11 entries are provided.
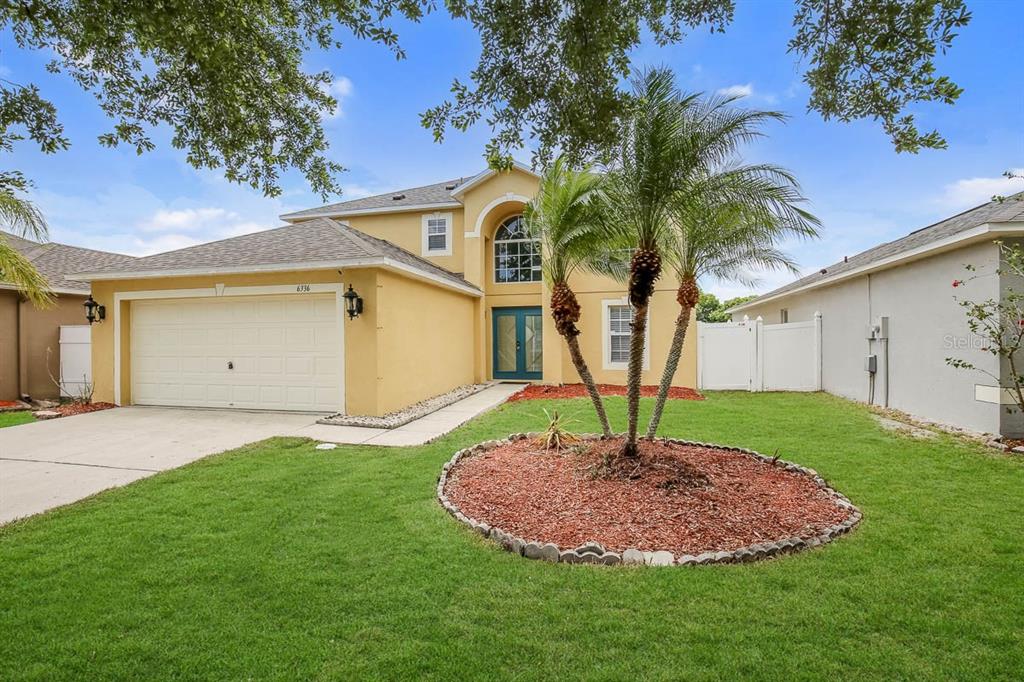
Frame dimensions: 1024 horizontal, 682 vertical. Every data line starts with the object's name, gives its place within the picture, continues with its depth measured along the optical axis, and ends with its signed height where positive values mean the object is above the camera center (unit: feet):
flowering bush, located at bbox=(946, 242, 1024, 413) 23.95 +0.59
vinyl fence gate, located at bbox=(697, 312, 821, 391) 47.09 -1.72
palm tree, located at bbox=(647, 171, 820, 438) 17.80 +4.30
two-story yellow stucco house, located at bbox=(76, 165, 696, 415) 32.63 +0.76
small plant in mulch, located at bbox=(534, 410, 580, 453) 22.86 -4.61
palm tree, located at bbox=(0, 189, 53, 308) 27.27 +5.95
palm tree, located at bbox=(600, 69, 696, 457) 16.62 +5.40
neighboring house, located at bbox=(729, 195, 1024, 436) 26.12 +0.93
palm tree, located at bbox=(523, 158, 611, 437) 20.62 +4.26
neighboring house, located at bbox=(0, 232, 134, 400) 41.63 +0.57
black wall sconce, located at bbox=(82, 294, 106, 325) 36.83 +1.99
